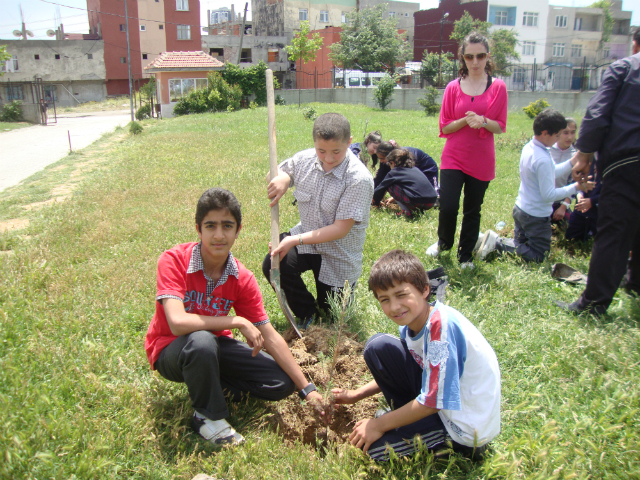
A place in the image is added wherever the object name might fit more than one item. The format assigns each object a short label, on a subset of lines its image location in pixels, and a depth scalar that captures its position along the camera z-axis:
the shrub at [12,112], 29.06
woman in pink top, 4.04
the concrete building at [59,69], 41.00
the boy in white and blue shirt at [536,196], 4.33
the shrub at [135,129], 17.91
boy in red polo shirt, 2.29
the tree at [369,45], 44.41
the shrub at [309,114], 21.61
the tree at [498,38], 36.53
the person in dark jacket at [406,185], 6.22
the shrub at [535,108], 20.64
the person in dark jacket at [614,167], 3.16
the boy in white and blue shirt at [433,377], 1.88
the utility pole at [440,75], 33.36
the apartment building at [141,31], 43.56
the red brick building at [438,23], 45.44
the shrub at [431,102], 25.57
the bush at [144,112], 29.39
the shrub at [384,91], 31.33
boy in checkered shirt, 3.05
